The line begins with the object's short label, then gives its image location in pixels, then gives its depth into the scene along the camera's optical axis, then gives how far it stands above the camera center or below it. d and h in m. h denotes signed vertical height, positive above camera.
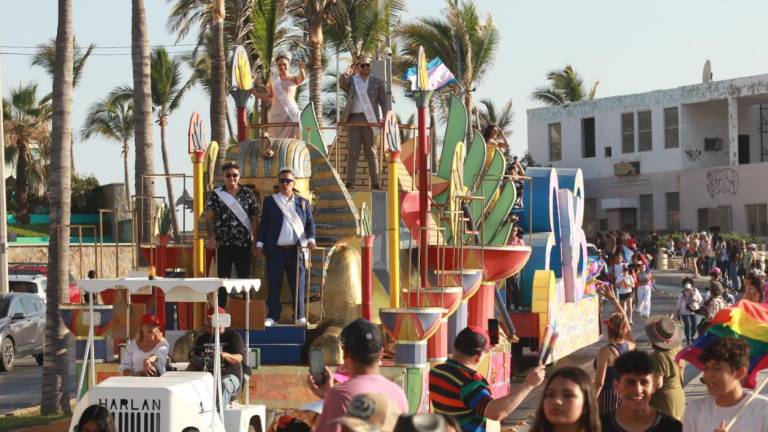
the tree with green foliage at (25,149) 59.41 +3.66
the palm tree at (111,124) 65.50 +5.09
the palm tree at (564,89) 72.88 +6.95
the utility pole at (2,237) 27.92 +0.03
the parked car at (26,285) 29.92 -0.96
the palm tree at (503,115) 67.62 +5.30
